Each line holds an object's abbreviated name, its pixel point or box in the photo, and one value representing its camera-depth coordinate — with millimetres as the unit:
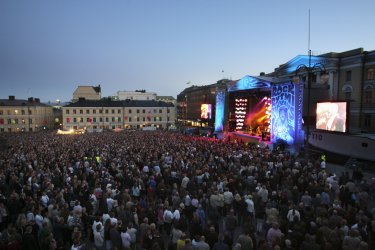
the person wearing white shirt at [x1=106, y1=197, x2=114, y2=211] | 10020
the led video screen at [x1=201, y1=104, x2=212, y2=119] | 50800
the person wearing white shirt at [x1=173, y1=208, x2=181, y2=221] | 9196
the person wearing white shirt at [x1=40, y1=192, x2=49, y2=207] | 10016
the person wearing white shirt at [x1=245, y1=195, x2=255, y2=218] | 10203
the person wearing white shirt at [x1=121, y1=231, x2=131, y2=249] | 7873
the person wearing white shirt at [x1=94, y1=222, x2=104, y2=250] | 8227
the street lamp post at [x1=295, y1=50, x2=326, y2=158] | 37891
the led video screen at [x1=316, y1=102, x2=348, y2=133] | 24047
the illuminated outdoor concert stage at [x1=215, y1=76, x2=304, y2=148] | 27266
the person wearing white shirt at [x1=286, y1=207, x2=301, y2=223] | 8745
